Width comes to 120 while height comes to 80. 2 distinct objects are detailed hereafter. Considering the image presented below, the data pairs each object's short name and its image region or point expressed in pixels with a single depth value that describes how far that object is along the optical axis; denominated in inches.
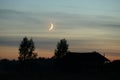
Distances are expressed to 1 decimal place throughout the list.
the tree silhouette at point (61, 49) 4719.5
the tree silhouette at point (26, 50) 4549.7
